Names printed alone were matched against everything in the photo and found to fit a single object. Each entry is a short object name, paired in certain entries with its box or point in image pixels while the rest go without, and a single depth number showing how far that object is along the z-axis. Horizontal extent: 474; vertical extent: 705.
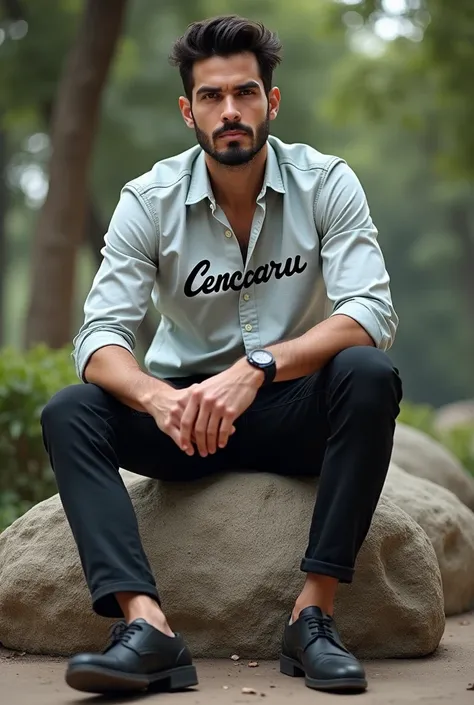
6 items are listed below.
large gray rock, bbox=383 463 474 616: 4.66
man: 3.18
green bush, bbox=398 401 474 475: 9.87
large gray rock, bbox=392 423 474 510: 6.09
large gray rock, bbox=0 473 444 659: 3.63
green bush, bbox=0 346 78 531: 5.97
